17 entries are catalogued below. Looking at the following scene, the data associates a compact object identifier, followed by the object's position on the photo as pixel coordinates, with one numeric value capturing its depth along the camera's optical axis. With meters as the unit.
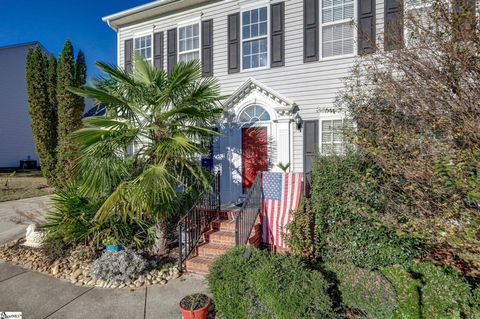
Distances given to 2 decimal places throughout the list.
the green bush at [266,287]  2.99
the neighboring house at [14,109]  21.20
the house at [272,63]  7.06
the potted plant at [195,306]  3.42
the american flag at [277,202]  5.58
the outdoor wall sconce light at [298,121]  7.33
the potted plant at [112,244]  5.32
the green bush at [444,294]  3.24
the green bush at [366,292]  3.29
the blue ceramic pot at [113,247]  5.30
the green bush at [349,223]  4.28
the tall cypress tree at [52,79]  12.12
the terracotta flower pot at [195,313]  3.40
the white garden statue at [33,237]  6.13
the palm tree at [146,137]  4.90
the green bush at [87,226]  5.61
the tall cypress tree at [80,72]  11.34
